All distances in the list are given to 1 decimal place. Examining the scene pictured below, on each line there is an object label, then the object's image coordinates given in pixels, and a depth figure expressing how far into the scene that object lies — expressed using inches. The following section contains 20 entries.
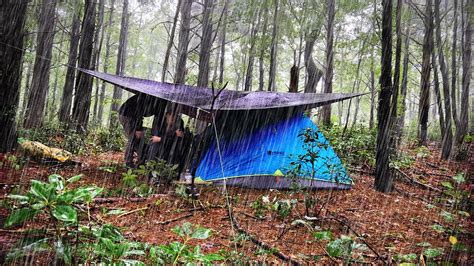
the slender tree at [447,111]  267.0
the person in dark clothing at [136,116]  168.8
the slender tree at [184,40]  280.1
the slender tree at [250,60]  373.3
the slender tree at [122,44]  434.0
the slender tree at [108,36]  461.3
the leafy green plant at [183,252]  47.9
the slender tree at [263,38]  343.8
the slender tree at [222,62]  405.5
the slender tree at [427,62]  279.8
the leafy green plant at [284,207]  103.2
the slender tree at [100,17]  323.1
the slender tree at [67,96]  268.8
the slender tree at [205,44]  310.0
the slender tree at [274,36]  352.8
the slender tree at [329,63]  329.7
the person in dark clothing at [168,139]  158.5
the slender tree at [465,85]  295.3
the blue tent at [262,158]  153.6
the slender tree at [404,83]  289.3
